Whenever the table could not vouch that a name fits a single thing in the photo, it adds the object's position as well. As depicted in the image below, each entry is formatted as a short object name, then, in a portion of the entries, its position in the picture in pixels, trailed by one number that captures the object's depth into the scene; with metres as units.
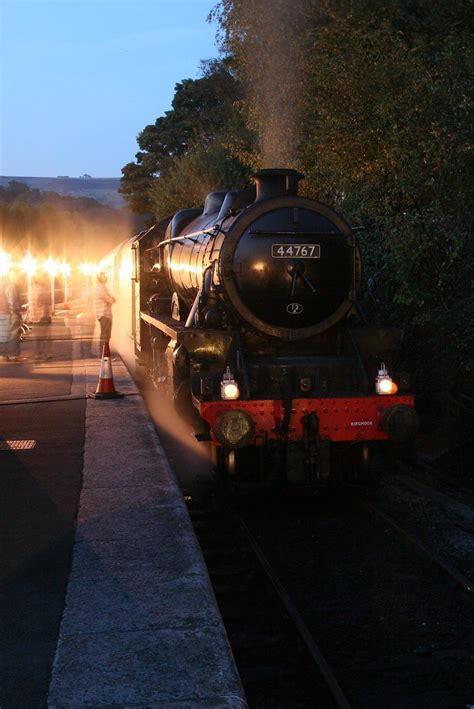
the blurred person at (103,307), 16.44
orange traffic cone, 11.63
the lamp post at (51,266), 35.42
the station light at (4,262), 25.41
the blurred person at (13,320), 17.16
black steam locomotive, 6.96
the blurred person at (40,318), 17.52
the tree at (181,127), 44.38
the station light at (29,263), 30.36
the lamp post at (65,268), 46.91
